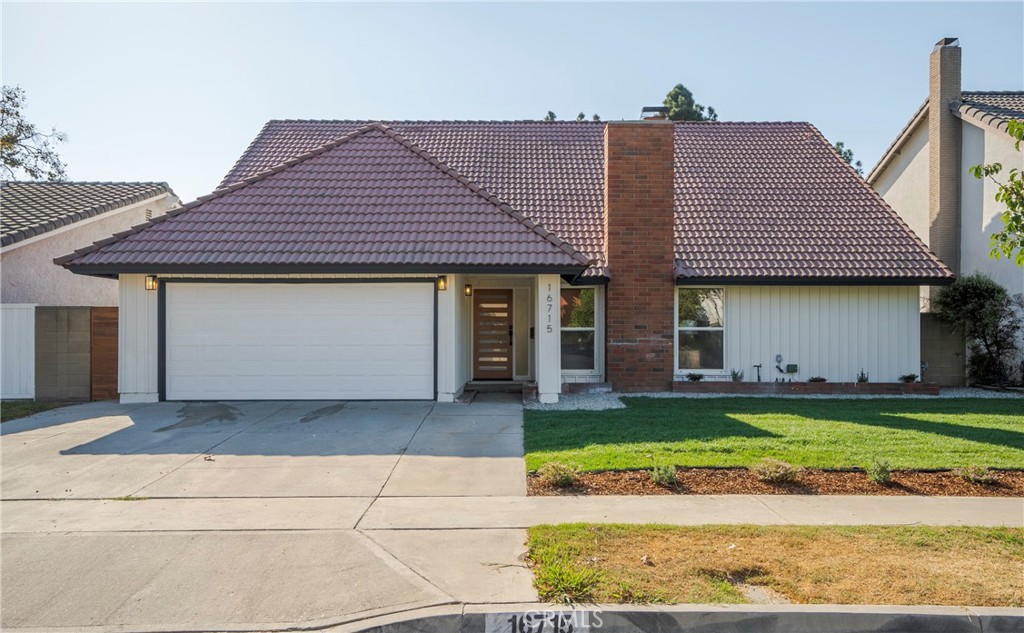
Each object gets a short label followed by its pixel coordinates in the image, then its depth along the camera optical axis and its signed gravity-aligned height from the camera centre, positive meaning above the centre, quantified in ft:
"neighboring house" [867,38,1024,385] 49.70 +13.46
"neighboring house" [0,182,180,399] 42.11 +3.30
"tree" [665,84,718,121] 133.59 +48.86
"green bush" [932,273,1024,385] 46.11 +0.65
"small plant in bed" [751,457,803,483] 22.15 -5.13
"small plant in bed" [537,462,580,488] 21.86 -5.18
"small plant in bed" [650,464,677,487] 21.99 -5.24
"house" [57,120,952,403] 39.06 +3.68
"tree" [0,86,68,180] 87.61 +25.98
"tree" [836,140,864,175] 151.94 +43.30
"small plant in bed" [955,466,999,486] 22.25 -5.32
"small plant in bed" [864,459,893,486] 22.24 -5.20
